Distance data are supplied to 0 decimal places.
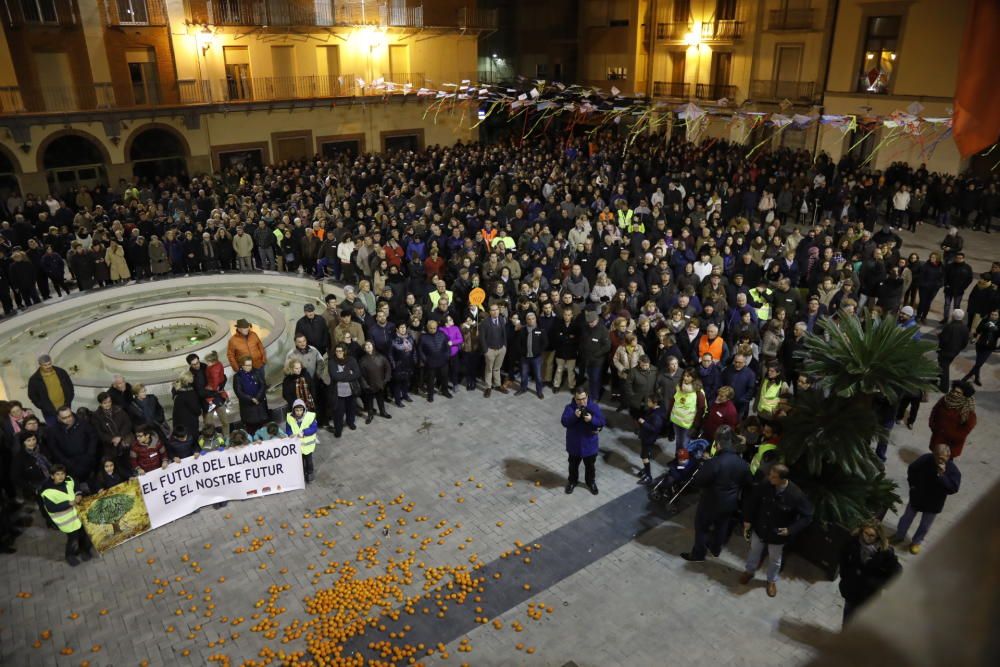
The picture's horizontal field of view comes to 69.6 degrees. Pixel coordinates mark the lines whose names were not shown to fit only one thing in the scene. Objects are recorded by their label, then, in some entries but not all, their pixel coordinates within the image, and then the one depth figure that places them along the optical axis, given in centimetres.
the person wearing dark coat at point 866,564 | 675
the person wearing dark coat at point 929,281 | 1484
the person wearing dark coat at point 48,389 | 1106
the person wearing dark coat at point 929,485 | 826
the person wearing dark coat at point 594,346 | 1228
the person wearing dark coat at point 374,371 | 1199
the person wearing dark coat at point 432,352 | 1266
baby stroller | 970
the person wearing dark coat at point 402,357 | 1249
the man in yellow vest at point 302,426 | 1017
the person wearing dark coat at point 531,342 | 1274
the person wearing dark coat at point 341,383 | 1156
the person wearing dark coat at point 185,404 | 1059
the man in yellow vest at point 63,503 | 863
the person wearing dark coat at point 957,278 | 1466
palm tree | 828
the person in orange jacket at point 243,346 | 1215
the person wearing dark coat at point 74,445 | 949
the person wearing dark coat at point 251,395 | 1090
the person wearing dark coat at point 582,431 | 960
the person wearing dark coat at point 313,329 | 1277
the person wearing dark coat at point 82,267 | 1720
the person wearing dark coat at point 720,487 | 823
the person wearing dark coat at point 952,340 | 1195
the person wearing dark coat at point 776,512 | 777
